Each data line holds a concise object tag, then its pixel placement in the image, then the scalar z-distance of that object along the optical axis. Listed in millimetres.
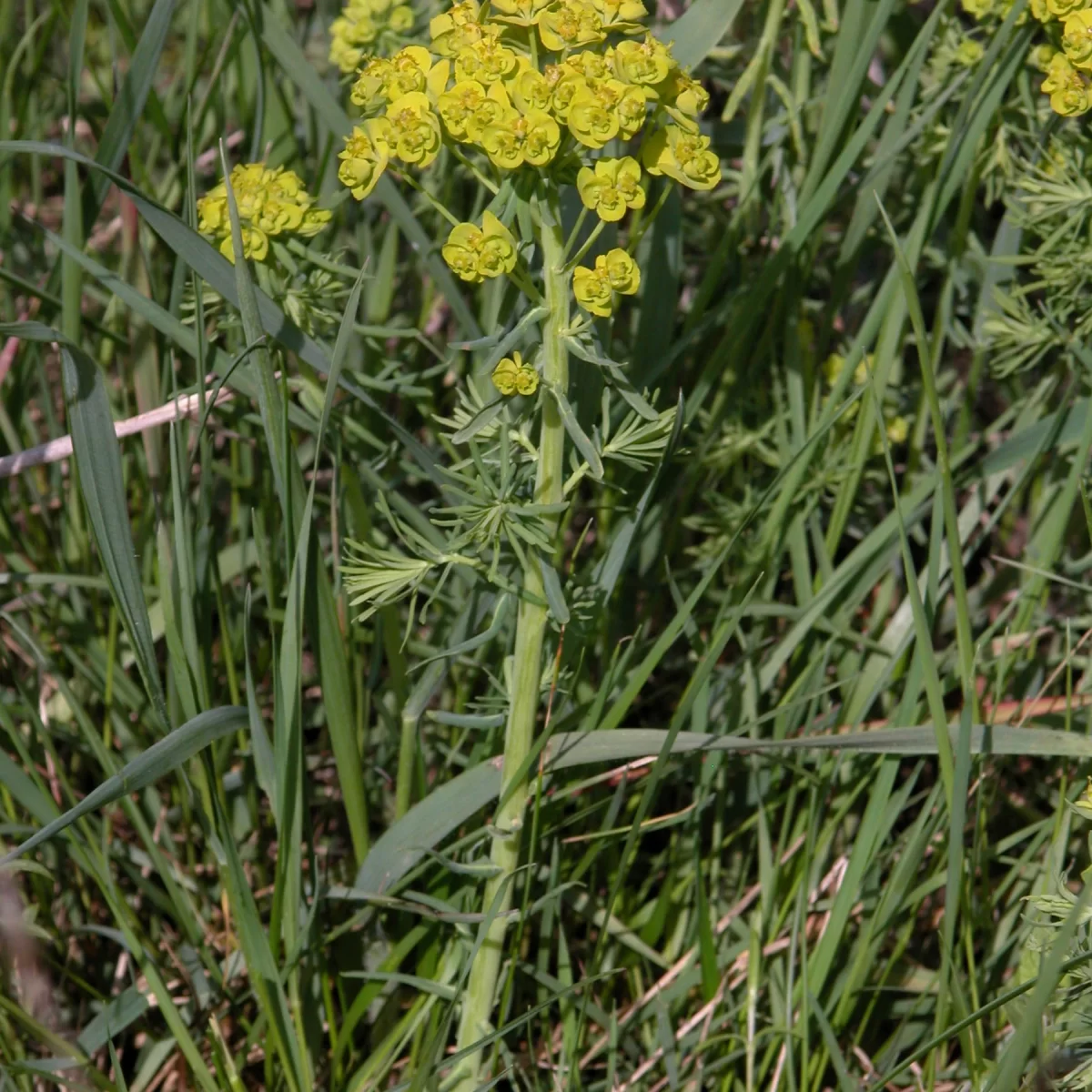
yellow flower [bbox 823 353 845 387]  689
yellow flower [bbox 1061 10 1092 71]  600
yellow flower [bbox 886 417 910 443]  682
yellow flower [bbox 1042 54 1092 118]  603
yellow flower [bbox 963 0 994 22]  640
